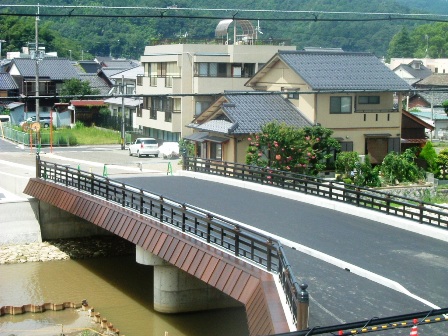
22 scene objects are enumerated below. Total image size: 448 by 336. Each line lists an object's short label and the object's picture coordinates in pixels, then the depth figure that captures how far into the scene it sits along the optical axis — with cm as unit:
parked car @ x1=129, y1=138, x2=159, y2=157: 4866
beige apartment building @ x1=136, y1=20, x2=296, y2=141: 5197
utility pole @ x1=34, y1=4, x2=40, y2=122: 5377
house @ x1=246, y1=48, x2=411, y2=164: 4091
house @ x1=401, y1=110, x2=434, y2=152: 4516
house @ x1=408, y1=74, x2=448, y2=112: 7212
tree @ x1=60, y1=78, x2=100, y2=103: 6688
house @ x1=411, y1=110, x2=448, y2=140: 6081
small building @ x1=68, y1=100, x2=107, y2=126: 6731
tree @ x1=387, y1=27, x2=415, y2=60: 14125
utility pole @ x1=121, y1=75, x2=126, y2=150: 5400
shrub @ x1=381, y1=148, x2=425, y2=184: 3694
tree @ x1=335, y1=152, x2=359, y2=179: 3650
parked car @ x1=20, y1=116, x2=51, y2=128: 6307
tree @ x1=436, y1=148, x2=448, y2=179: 4022
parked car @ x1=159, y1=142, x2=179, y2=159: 4847
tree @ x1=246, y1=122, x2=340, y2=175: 3475
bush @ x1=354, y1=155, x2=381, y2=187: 3584
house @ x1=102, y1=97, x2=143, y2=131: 6341
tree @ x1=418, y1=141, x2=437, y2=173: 4022
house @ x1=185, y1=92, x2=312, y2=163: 3912
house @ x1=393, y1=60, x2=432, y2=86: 9494
